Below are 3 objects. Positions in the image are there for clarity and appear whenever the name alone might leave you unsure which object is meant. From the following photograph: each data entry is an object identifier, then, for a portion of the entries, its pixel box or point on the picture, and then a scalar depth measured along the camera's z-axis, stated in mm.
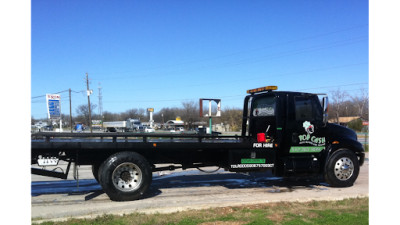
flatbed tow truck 6590
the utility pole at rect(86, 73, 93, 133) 53688
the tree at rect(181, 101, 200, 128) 55019
